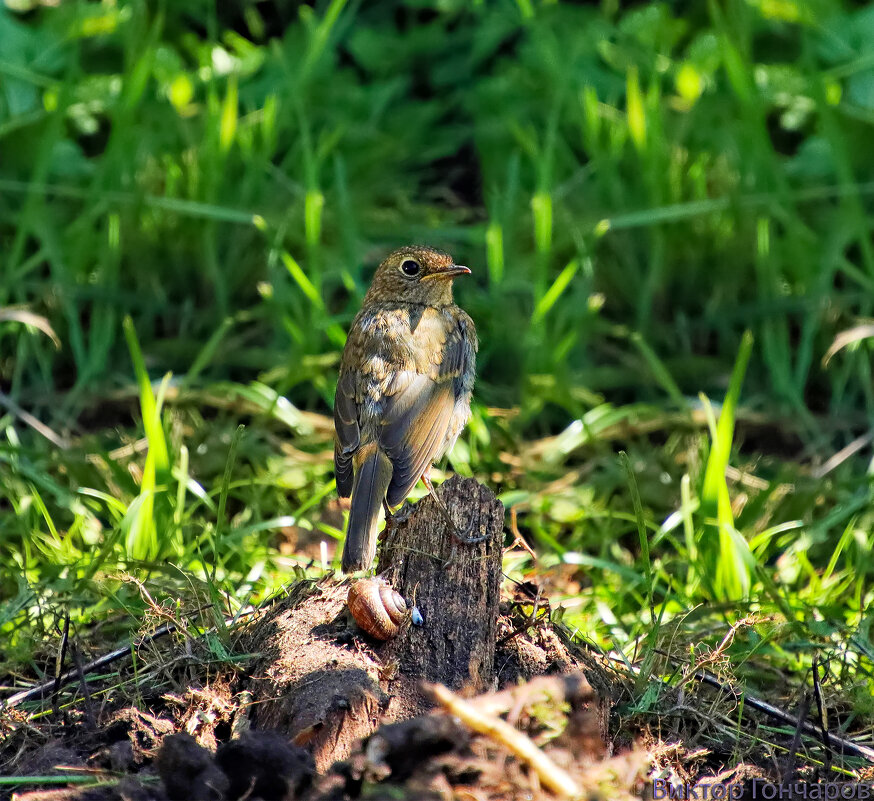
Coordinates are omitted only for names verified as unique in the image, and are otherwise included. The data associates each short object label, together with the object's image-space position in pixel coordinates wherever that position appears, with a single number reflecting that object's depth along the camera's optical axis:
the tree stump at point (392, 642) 6.13
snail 6.54
